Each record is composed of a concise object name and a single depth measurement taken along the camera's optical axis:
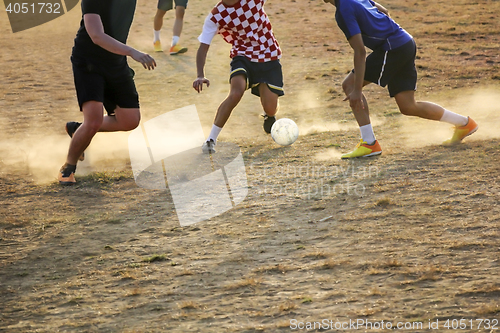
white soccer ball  11.98
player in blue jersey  9.88
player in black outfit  9.09
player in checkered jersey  11.43
